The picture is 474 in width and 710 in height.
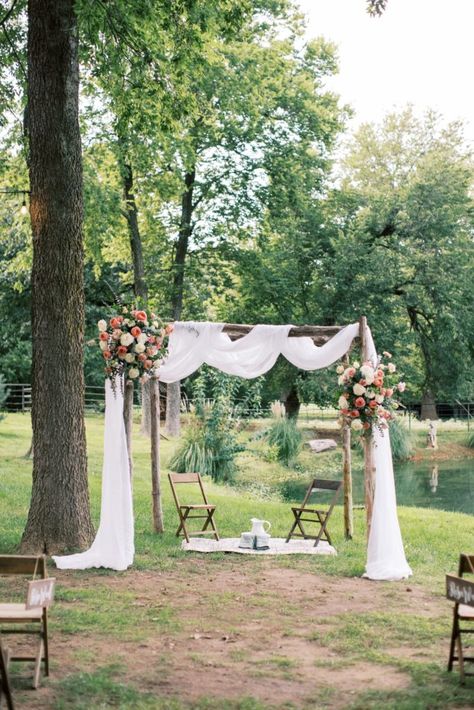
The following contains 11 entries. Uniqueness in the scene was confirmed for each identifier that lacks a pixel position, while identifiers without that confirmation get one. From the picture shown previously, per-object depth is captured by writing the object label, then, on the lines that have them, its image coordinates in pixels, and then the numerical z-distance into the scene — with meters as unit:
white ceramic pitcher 11.50
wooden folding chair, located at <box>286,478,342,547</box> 11.48
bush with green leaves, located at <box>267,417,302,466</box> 22.42
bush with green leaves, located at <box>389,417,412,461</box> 26.11
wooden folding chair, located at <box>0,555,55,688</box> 5.68
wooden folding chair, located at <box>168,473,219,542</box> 11.68
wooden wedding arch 10.73
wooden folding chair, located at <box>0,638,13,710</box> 5.18
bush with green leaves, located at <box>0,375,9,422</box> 21.17
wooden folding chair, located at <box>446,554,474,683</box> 5.75
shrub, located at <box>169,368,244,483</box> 18.69
